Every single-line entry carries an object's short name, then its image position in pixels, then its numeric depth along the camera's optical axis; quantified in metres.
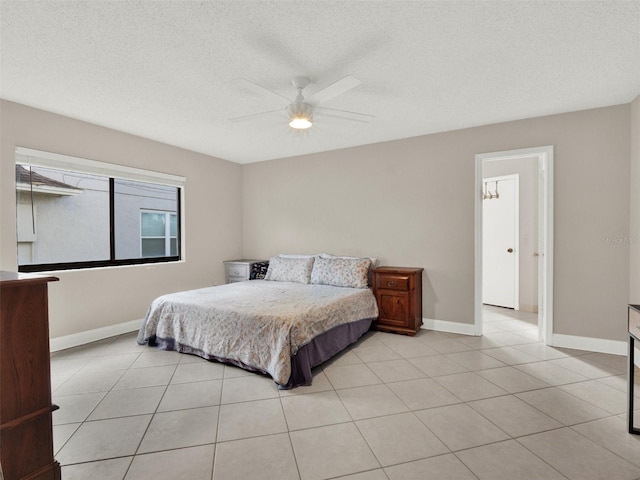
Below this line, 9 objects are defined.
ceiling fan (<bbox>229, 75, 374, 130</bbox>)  2.07
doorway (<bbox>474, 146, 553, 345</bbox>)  3.24
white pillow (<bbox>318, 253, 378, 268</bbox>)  4.11
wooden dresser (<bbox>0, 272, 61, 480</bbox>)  1.27
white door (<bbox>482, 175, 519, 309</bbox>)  4.82
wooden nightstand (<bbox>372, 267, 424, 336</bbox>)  3.59
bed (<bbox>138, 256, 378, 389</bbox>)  2.45
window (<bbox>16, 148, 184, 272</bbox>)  3.08
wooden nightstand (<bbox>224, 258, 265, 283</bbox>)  4.75
